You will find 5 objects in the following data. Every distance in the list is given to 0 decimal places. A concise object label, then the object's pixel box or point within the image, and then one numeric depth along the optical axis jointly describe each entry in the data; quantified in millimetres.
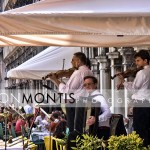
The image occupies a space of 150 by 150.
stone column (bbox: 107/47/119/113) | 20947
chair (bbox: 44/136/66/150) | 9840
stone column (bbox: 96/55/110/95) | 23099
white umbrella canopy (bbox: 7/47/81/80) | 14839
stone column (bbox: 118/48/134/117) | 19000
